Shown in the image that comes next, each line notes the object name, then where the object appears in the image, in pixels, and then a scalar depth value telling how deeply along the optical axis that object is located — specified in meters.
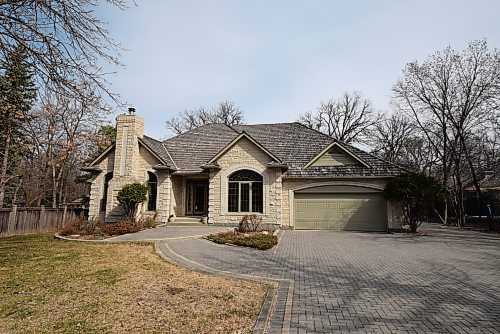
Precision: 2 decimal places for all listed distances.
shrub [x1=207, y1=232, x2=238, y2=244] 12.48
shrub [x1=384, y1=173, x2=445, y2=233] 16.62
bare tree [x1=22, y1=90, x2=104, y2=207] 24.20
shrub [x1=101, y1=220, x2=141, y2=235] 14.51
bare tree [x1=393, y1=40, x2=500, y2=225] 23.58
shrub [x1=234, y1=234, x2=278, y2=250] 11.47
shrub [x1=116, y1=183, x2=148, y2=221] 17.58
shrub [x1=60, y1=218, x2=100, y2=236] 14.38
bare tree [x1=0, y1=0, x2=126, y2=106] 6.94
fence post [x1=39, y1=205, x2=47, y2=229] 17.69
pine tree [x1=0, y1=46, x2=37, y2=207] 7.25
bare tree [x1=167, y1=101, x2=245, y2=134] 43.22
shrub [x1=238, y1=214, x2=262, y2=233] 15.28
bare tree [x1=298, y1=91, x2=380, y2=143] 42.34
